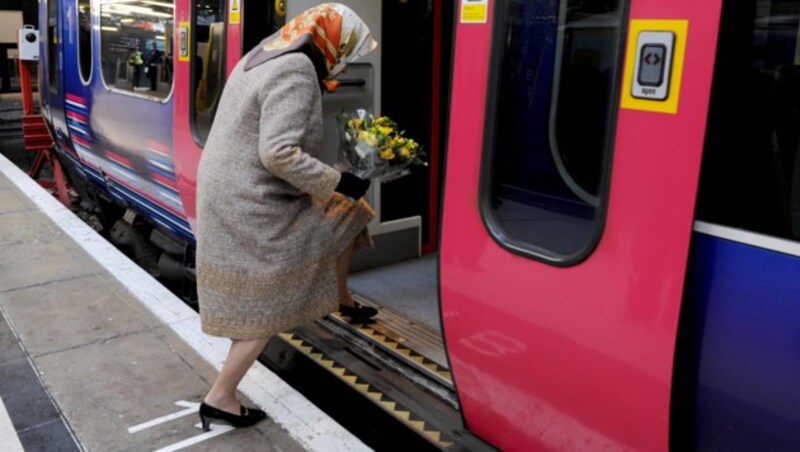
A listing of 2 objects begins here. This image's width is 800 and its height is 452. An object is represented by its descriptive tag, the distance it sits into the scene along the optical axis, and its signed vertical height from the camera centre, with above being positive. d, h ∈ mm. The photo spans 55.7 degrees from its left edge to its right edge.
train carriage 1688 -344
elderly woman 2408 -408
